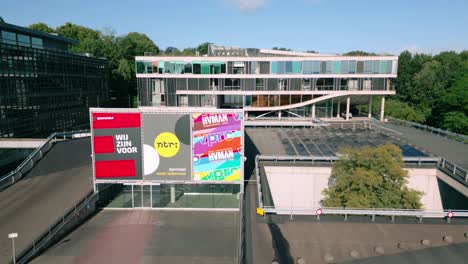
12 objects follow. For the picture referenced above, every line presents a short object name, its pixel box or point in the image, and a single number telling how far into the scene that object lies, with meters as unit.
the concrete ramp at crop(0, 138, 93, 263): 16.80
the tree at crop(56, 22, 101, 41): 90.62
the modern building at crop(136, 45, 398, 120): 51.94
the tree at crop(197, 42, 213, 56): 141.05
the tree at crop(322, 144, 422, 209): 20.25
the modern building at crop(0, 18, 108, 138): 39.86
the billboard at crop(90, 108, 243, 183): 20.59
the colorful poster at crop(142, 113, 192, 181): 20.66
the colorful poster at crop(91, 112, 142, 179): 20.55
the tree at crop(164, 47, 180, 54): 105.12
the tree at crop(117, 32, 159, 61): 82.44
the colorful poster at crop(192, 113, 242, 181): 20.67
